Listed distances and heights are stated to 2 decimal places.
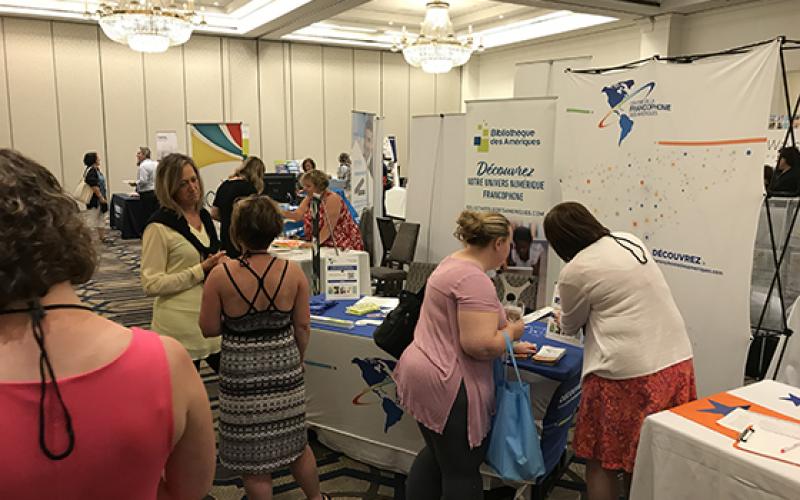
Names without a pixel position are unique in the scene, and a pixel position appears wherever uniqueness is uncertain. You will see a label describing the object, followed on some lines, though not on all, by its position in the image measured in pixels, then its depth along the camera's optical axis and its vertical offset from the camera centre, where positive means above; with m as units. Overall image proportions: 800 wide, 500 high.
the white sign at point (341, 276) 3.63 -0.67
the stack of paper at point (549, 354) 2.63 -0.82
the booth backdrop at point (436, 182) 6.06 -0.20
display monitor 8.59 -0.35
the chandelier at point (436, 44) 9.52 +1.81
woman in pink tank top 0.84 -0.30
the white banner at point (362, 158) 7.66 +0.04
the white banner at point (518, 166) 4.50 -0.02
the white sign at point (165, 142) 11.22 +0.32
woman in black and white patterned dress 2.31 -0.69
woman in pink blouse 2.14 -0.69
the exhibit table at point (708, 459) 1.68 -0.84
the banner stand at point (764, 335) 3.15 -0.91
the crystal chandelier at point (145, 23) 7.51 +1.67
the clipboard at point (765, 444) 1.71 -0.79
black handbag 2.44 -0.64
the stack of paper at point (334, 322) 3.15 -0.82
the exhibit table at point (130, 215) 10.22 -0.92
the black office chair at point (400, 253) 6.14 -0.90
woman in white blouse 2.28 -0.64
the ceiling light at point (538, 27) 10.80 +2.53
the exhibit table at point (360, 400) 3.00 -1.18
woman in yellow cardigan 2.80 -0.45
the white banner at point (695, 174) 3.24 -0.05
